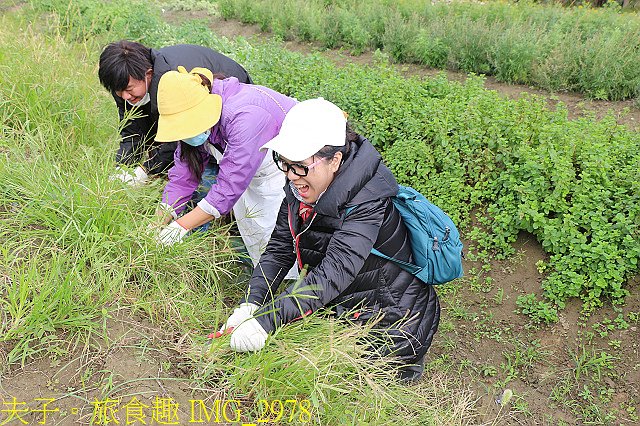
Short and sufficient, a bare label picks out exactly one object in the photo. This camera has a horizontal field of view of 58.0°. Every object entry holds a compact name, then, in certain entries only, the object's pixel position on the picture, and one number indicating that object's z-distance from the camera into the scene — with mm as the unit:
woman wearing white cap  2217
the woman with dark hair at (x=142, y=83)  3094
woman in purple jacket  2762
